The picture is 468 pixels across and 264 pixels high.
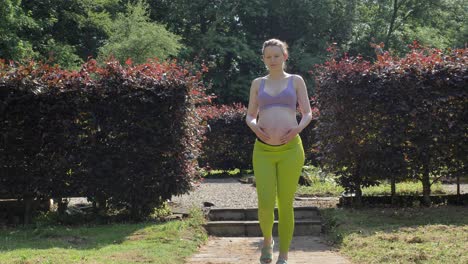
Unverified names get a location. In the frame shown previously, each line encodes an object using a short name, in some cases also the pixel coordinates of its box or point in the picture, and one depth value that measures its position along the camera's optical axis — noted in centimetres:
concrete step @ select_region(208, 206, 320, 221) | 930
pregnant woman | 501
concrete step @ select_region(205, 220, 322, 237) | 852
